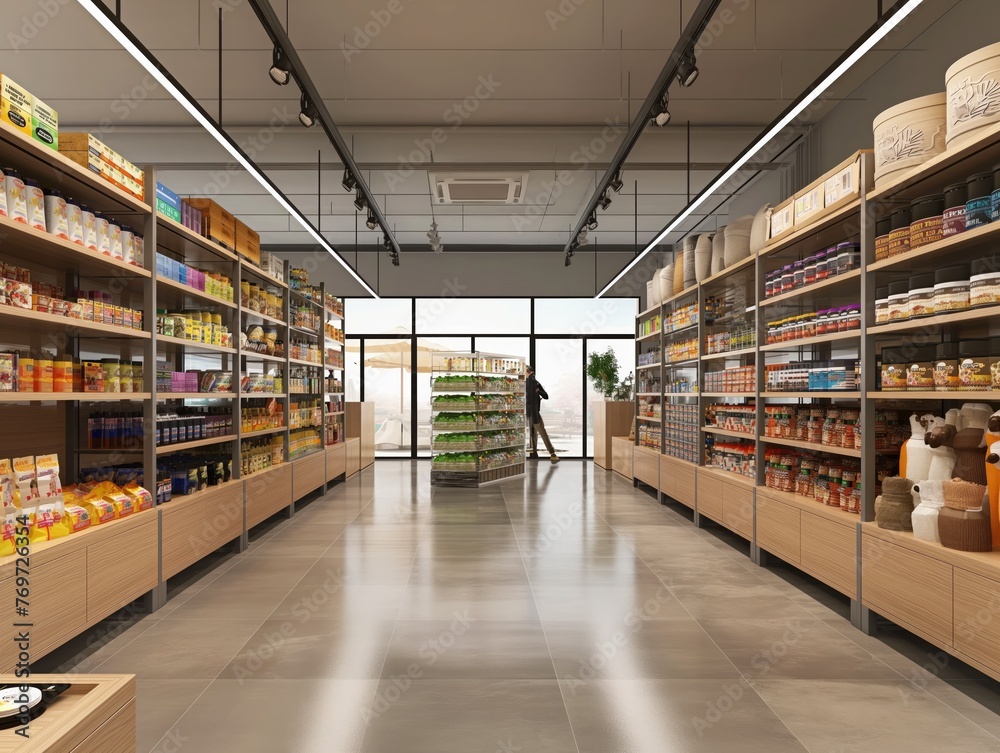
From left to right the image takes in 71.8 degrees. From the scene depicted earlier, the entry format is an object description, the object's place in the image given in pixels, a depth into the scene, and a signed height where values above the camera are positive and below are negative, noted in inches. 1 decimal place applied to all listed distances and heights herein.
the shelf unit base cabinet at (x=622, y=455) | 430.9 -45.1
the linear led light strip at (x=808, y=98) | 121.3 +65.2
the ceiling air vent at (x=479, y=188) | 339.0 +101.8
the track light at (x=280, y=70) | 182.7 +85.3
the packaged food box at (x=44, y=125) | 134.2 +52.0
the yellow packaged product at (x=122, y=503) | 161.0 -27.8
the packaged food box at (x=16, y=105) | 123.7 +51.8
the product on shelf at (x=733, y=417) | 248.7 -11.9
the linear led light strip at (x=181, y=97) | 115.8 +61.4
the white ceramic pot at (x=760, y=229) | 230.0 +53.3
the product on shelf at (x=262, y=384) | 262.7 +1.0
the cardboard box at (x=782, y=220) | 209.9 +52.4
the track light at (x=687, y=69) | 181.9 +85.2
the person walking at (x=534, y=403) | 538.6 -12.8
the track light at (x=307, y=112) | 212.4 +85.5
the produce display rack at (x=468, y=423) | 405.1 -21.5
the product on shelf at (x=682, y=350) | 312.8 +17.4
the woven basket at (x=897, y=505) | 150.3 -25.8
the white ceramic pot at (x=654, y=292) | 362.1 +50.4
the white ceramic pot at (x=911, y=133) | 143.4 +53.9
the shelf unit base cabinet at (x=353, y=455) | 440.8 -45.2
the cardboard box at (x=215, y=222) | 221.5 +54.3
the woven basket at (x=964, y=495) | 131.3 -20.7
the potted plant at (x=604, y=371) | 533.0 +12.1
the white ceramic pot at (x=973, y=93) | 122.7 +53.8
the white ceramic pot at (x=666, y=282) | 346.8 +53.5
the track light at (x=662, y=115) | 211.2 +84.5
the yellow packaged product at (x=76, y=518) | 144.3 -28.0
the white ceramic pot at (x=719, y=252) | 277.2 +54.6
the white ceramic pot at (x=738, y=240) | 259.8 +55.7
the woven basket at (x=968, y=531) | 127.9 -26.8
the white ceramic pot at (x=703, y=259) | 294.0 +54.4
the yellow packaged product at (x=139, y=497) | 169.5 -27.7
